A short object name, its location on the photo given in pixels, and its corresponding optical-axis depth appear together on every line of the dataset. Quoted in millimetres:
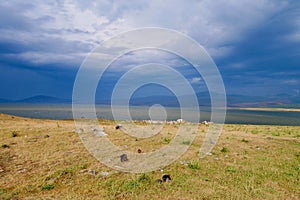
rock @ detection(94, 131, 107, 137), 18188
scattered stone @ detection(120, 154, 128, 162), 11426
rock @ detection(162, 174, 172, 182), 8745
